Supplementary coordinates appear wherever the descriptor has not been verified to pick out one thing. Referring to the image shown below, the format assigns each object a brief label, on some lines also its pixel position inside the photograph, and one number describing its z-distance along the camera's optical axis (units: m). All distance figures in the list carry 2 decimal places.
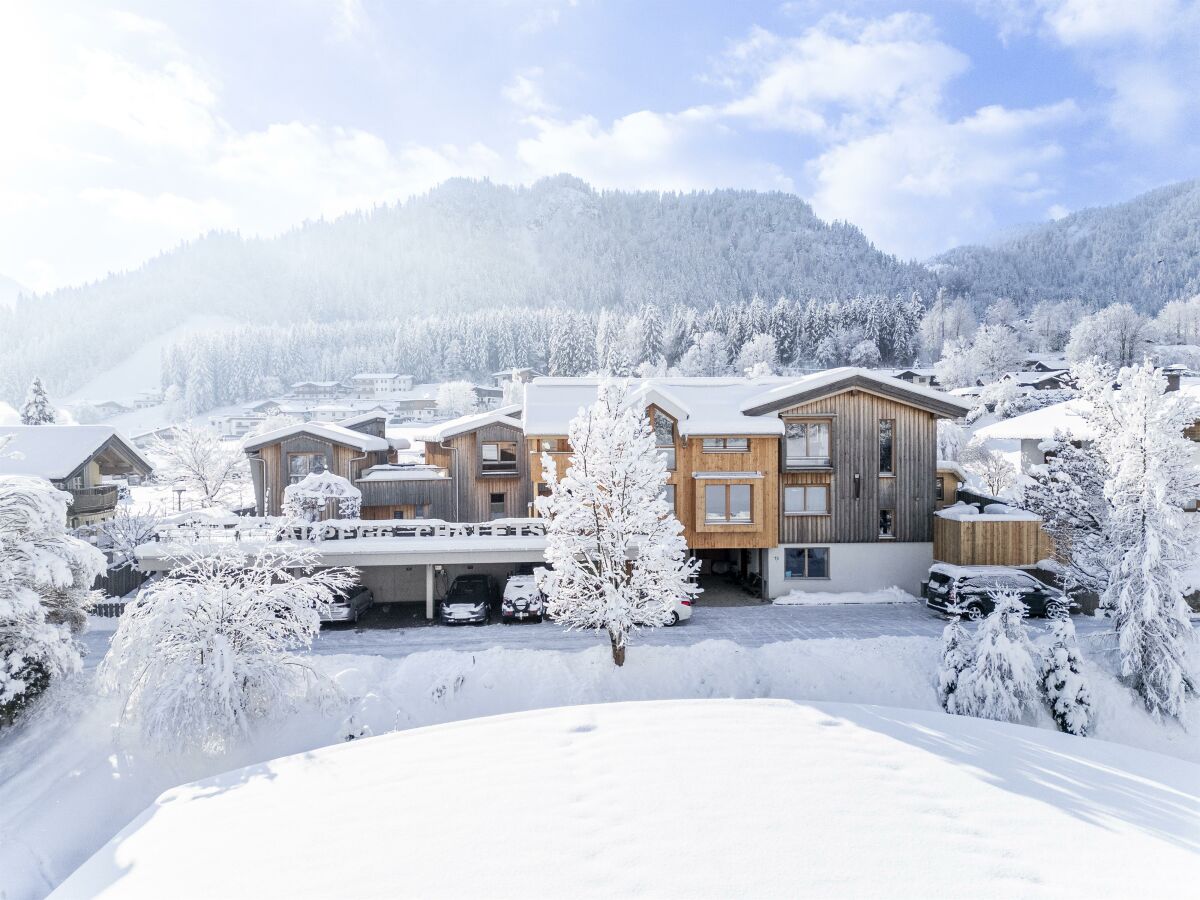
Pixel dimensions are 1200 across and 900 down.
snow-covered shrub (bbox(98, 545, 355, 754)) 13.45
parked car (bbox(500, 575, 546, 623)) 21.53
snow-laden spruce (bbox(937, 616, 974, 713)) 16.02
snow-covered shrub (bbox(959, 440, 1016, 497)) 38.84
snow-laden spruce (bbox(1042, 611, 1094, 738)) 15.30
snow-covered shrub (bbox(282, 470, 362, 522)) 22.73
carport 20.41
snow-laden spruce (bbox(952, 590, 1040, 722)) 15.20
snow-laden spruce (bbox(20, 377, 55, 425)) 49.25
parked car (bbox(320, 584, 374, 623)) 21.42
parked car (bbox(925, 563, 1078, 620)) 21.05
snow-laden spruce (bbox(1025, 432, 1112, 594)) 18.02
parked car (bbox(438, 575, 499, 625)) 21.38
